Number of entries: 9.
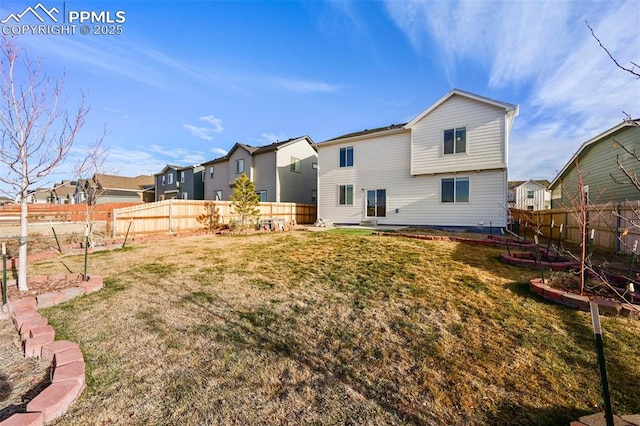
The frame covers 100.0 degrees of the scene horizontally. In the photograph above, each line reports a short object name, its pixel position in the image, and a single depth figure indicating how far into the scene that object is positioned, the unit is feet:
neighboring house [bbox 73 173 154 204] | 127.13
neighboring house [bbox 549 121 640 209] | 35.40
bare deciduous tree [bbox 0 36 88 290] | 14.43
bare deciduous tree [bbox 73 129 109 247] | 24.76
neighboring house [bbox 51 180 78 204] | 151.23
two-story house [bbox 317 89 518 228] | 42.19
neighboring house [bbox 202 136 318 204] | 74.28
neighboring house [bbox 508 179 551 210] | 124.57
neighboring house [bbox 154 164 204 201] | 103.71
